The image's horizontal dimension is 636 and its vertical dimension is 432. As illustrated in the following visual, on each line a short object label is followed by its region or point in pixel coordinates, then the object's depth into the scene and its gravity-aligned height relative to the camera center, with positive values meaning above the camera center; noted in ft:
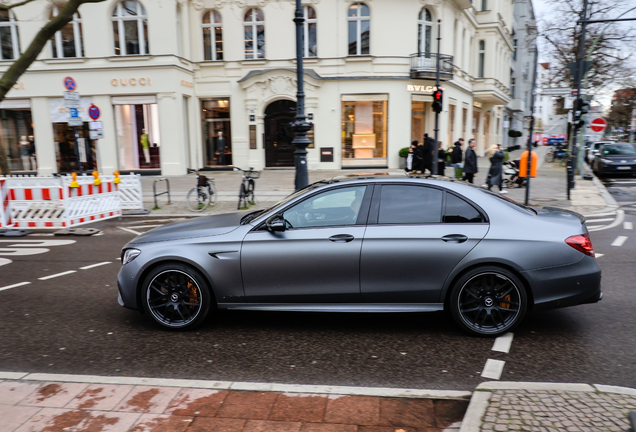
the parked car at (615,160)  77.25 -4.14
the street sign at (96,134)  47.78 +0.51
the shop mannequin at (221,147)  85.87 -1.54
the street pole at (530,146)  39.97 -1.01
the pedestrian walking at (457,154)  63.72 -2.38
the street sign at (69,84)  44.74 +4.94
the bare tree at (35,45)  40.45 +7.67
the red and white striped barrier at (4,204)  36.94 -4.67
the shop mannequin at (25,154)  83.87 -2.29
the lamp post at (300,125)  37.75 +0.91
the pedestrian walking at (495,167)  52.49 -3.39
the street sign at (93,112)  47.56 +2.58
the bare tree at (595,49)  86.22 +16.03
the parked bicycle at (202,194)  44.88 -5.06
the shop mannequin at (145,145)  80.69 -0.99
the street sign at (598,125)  61.92 +1.05
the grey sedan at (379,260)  14.70 -3.65
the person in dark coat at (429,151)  62.18 -1.91
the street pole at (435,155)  56.50 -2.28
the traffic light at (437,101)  56.29 +3.84
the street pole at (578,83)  49.93 +5.29
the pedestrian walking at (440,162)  63.16 -3.34
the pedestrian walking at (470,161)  54.03 -2.81
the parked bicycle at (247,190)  45.21 -4.75
